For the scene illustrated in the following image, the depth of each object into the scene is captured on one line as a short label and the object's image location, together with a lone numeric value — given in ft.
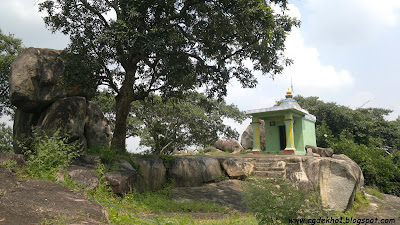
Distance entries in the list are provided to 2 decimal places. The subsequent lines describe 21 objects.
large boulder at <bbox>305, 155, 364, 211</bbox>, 32.96
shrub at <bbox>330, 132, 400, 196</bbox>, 53.11
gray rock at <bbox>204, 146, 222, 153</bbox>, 72.49
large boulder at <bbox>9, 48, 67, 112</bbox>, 32.55
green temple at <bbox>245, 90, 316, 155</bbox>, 56.70
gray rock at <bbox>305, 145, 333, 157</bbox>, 57.47
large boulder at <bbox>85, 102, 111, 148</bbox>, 38.75
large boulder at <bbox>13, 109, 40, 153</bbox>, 36.45
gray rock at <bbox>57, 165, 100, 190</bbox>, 24.70
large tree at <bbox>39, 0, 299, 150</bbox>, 27.81
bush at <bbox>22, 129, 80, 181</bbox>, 23.21
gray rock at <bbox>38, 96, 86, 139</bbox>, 32.60
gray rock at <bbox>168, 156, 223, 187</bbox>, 36.73
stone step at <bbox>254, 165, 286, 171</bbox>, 42.11
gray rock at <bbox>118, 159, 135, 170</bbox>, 29.60
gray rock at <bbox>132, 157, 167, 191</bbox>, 32.48
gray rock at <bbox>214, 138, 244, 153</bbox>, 70.36
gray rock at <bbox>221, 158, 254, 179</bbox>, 41.86
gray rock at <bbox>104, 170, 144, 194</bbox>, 26.55
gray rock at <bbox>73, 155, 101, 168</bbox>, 28.04
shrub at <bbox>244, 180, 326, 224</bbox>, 14.83
